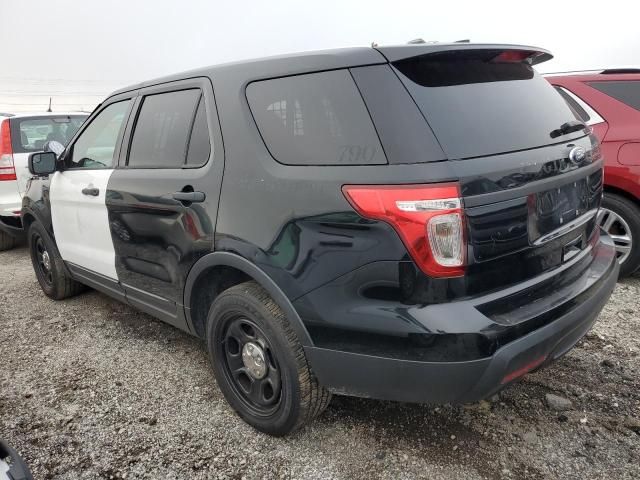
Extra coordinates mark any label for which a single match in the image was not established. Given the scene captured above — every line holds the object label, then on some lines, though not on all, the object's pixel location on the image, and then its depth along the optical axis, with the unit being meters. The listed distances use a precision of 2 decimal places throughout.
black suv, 1.75
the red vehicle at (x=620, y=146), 3.93
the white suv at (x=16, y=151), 5.62
